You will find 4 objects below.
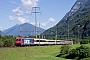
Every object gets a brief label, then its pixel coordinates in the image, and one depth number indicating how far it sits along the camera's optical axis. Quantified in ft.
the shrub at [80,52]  166.06
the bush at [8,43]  281.74
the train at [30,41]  265.50
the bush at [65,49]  205.20
